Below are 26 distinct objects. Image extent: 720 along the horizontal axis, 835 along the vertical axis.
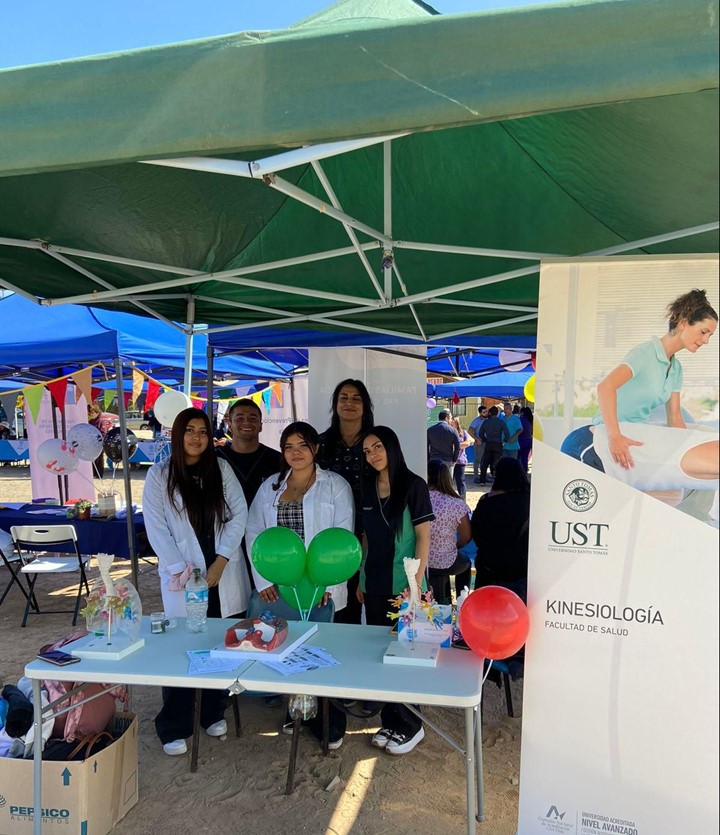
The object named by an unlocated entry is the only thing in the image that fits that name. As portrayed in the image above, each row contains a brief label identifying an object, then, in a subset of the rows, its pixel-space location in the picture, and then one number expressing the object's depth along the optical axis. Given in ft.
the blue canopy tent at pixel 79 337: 16.08
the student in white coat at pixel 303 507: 9.37
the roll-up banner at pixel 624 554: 6.02
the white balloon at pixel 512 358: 23.39
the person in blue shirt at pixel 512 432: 39.01
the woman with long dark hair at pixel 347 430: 11.12
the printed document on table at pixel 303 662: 7.07
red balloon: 6.58
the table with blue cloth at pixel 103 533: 15.99
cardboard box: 7.34
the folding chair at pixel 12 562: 16.27
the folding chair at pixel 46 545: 15.40
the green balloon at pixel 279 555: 8.14
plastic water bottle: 8.30
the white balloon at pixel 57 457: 19.62
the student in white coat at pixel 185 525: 9.66
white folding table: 6.50
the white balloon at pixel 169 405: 19.04
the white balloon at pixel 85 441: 20.01
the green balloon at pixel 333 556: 8.13
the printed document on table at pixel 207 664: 7.07
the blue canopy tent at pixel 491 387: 44.21
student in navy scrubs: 9.33
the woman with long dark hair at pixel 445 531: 12.48
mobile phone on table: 7.26
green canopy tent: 3.89
